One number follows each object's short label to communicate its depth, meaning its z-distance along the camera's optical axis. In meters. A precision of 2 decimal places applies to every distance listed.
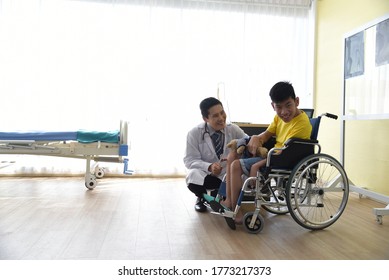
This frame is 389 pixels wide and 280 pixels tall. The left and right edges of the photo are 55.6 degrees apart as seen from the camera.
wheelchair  1.91
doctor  2.39
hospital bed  3.08
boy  1.99
